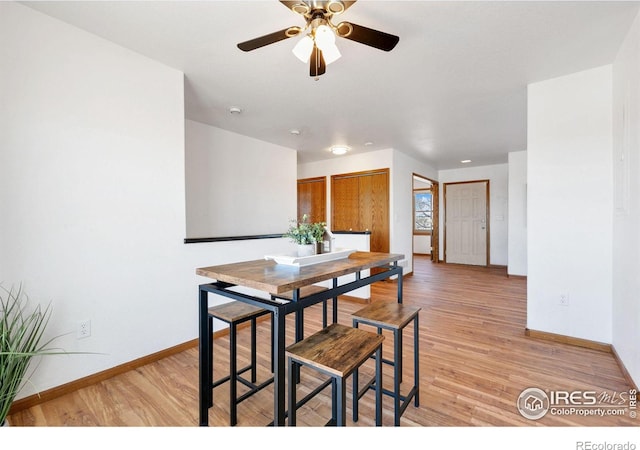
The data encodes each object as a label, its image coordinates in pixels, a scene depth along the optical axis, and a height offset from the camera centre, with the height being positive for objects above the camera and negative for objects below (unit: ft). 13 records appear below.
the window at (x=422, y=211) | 28.35 +1.17
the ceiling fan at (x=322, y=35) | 4.59 +3.20
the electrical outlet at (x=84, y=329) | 6.16 -2.25
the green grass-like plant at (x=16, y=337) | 4.52 -2.00
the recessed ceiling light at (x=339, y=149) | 15.26 +3.92
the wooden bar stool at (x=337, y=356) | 3.65 -1.81
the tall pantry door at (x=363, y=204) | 16.52 +1.14
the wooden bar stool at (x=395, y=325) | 4.89 -1.82
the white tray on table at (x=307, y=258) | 5.04 -0.64
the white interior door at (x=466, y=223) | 21.15 -0.02
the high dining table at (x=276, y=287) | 3.78 -1.04
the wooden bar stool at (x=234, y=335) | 5.09 -2.15
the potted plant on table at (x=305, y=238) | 5.53 -0.28
